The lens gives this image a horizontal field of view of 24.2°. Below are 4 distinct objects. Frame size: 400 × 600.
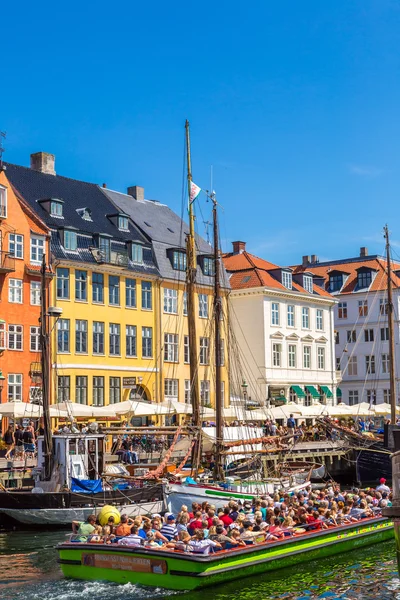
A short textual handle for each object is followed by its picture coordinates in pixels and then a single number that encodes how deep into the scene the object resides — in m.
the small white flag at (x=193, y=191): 42.66
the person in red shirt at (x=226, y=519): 25.79
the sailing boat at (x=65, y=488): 31.88
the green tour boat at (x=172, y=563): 21.73
